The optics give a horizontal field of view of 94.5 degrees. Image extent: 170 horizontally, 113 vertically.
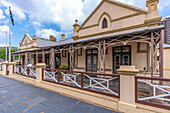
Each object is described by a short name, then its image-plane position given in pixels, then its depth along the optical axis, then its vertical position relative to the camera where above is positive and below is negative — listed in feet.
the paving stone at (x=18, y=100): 10.52 -6.11
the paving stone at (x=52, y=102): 10.05 -6.09
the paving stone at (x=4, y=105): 9.48 -6.11
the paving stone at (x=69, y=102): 10.04 -6.08
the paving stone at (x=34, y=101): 10.31 -6.11
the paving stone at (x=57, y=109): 8.71 -6.05
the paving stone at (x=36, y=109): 8.73 -6.06
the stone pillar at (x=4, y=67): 28.20 -4.02
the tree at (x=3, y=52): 108.60 +5.67
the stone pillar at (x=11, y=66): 24.83 -3.05
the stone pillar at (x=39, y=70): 16.51 -2.88
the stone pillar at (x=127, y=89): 8.14 -3.48
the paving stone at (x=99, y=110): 8.66 -6.02
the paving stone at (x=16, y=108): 8.74 -6.07
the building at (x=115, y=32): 17.27 +6.93
